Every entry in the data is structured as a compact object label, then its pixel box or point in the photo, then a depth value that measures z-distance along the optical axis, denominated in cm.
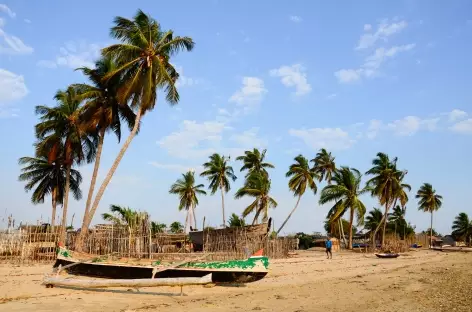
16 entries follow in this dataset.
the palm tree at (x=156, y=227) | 3516
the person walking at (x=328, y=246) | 2798
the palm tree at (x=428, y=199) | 6216
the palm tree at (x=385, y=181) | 4384
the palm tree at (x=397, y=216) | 5941
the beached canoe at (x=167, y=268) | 1216
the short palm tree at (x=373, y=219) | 5512
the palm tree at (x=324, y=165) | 4809
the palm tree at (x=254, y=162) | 4475
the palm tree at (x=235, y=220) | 4060
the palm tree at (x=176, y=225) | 5246
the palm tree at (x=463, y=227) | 6981
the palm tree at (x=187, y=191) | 4556
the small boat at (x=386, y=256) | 2827
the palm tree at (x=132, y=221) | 1910
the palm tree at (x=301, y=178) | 4188
